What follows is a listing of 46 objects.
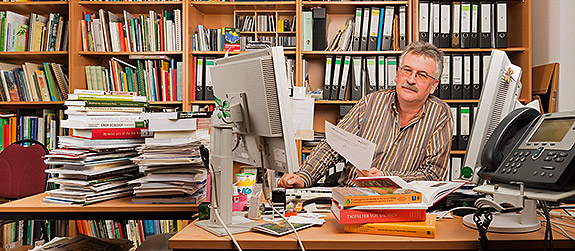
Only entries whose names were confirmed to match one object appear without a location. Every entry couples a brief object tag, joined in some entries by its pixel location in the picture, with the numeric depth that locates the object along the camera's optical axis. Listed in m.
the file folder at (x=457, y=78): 3.06
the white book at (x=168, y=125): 1.57
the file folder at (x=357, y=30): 3.14
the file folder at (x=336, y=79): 3.13
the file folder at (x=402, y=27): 3.09
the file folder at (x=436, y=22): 3.07
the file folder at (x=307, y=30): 3.16
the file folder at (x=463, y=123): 3.05
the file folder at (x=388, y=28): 3.10
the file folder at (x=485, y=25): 3.05
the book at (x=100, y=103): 1.66
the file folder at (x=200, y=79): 3.21
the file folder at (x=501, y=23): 3.05
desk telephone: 0.88
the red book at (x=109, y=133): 1.64
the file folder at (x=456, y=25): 3.07
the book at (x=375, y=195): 1.08
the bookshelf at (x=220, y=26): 3.09
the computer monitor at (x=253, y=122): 1.16
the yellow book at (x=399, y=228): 1.05
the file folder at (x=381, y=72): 3.10
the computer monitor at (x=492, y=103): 1.24
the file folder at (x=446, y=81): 3.07
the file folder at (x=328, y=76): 3.14
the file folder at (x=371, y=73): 3.10
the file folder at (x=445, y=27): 3.07
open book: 1.21
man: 1.98
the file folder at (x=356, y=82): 3.10
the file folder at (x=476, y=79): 3.06
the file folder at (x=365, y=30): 3.13
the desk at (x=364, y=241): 1.01
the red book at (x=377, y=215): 1.08
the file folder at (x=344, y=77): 3.12
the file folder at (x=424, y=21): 3.07
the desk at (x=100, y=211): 1.53
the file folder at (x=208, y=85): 3.20
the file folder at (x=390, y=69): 3.10
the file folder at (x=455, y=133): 3.06
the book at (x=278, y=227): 1.08
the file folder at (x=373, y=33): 3.12
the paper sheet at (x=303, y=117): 2.63
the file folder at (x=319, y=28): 3.15
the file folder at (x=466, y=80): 3.06
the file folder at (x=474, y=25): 3.06
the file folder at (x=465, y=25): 3.06
